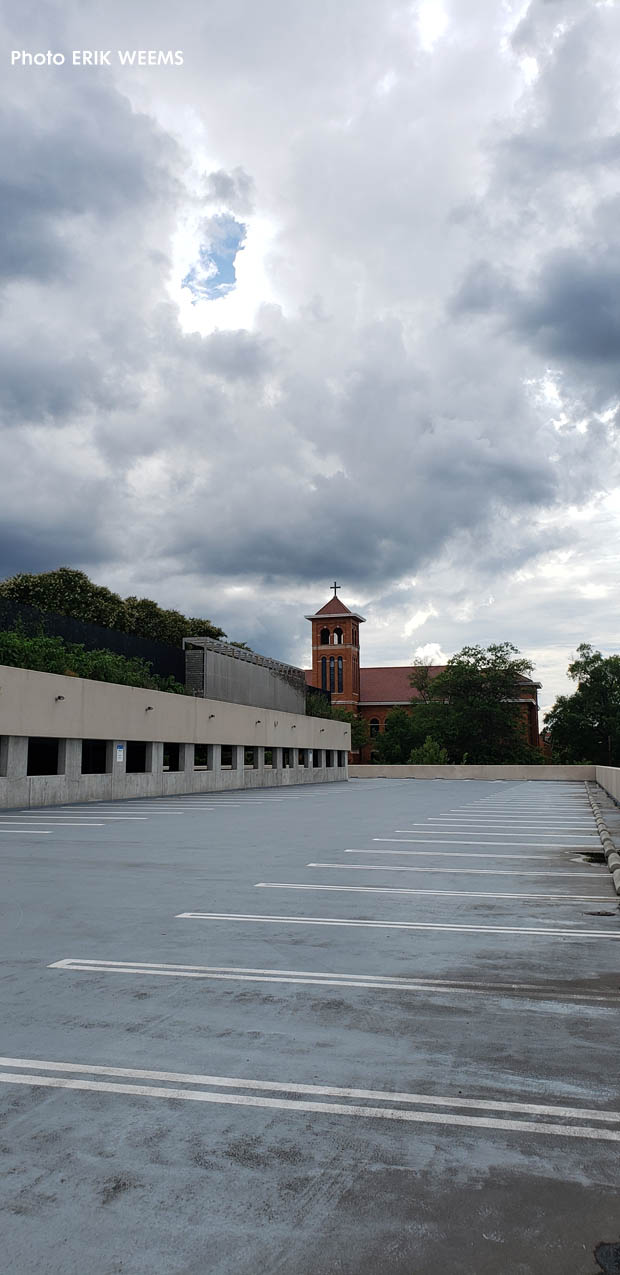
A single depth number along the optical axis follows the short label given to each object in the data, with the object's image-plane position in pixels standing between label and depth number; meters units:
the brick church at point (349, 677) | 103.88
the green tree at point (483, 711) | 87.81
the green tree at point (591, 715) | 92.56
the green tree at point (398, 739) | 90.06
